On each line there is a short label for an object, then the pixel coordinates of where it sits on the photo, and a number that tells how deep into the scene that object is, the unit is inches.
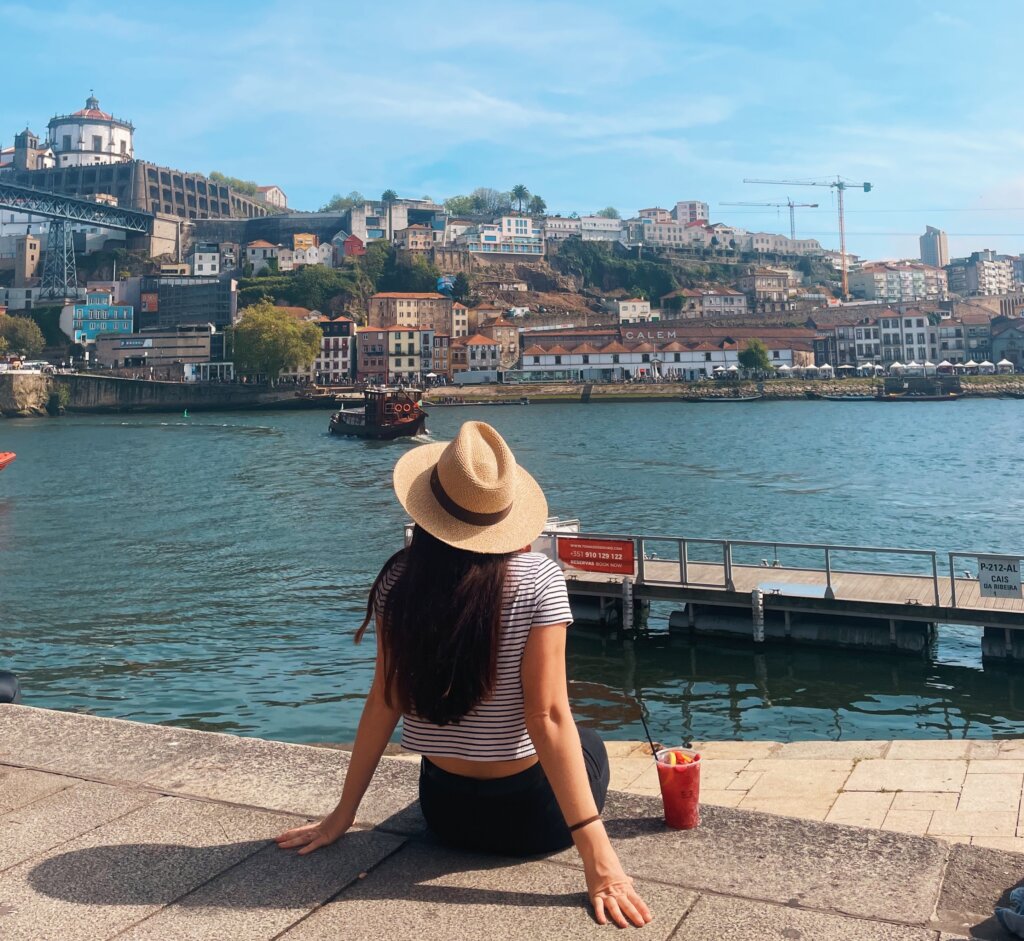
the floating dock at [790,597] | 546.3
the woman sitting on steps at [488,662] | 120.8
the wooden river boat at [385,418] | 2546.8
